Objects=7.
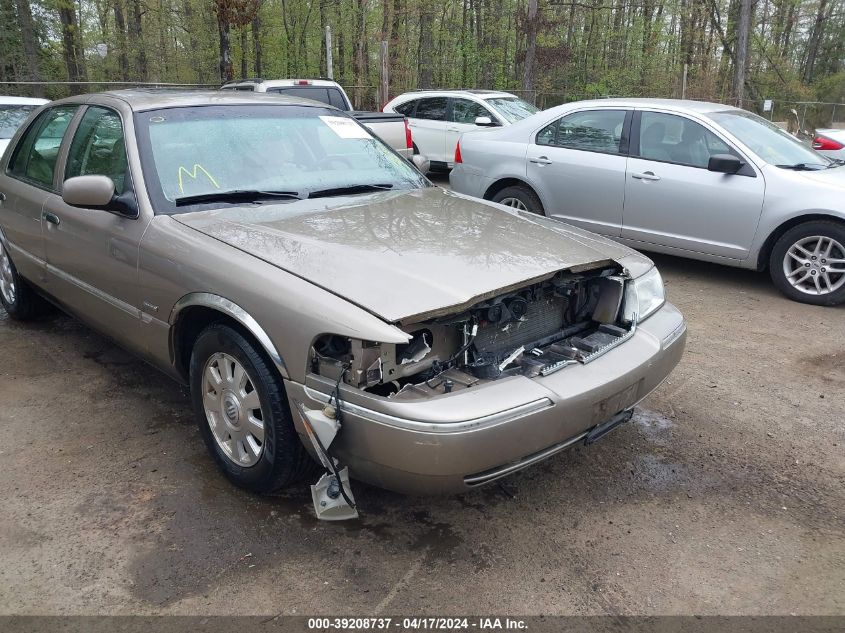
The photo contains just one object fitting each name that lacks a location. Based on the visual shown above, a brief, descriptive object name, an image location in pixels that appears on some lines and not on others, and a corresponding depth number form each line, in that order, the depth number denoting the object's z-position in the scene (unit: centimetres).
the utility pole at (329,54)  1753
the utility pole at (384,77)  1606
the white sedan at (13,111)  908
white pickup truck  885
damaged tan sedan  246
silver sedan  574
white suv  1187
